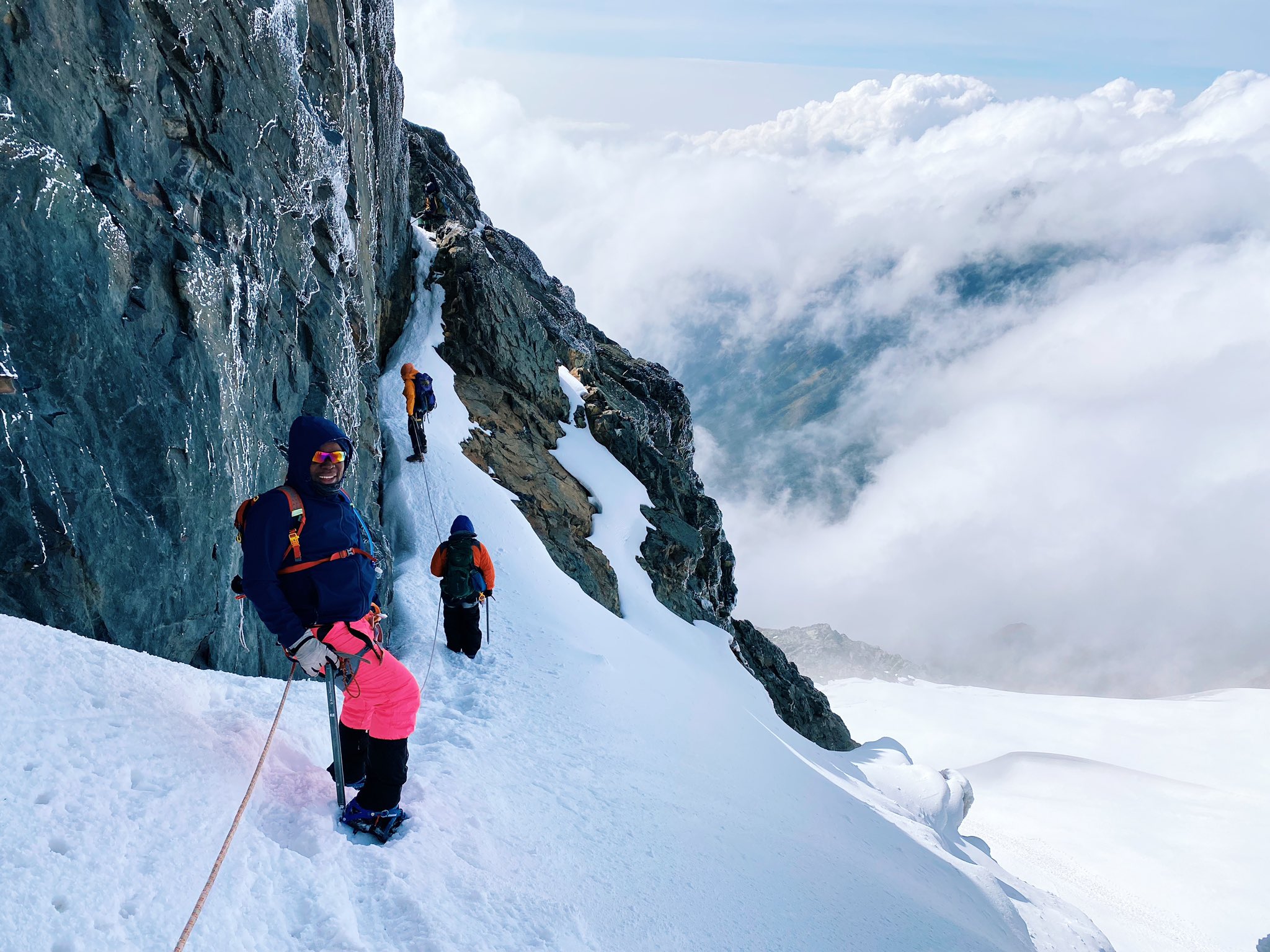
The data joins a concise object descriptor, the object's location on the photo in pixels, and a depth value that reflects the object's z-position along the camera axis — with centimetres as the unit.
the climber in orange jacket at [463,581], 993
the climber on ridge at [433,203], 3028
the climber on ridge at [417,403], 1592
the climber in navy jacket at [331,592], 443
